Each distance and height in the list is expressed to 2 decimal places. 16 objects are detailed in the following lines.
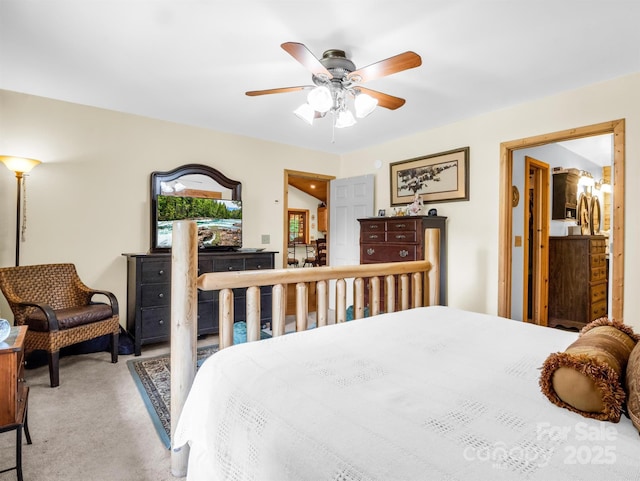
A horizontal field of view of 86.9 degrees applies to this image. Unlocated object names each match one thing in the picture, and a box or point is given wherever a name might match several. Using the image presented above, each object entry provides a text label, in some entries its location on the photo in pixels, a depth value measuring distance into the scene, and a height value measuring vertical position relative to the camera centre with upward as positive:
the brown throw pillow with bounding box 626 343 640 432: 0.82 -0.38
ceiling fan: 1.92 +1.03
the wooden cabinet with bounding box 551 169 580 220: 4.62 +0.63
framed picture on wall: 3.89 +0.77
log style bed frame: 1.49 -0.29
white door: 4.96 +0.40
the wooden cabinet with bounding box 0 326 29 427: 1.50 -0.66
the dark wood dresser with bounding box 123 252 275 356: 3.31 -0.59
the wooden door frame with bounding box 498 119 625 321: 2.75 +0.31
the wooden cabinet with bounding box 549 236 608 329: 4.17 -0.52
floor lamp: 2.81 +0.61
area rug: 2.09 -1.12
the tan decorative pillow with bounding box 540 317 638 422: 0.86 -0.38
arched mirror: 3.78 +0.41
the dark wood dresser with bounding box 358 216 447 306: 3.81 +0.00
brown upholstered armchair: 2.65 -0.61
